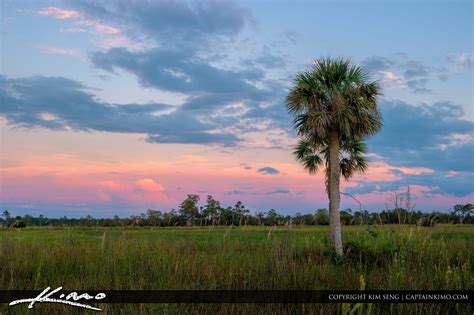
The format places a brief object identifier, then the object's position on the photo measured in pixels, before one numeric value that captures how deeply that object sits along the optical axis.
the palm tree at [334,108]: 15.84
